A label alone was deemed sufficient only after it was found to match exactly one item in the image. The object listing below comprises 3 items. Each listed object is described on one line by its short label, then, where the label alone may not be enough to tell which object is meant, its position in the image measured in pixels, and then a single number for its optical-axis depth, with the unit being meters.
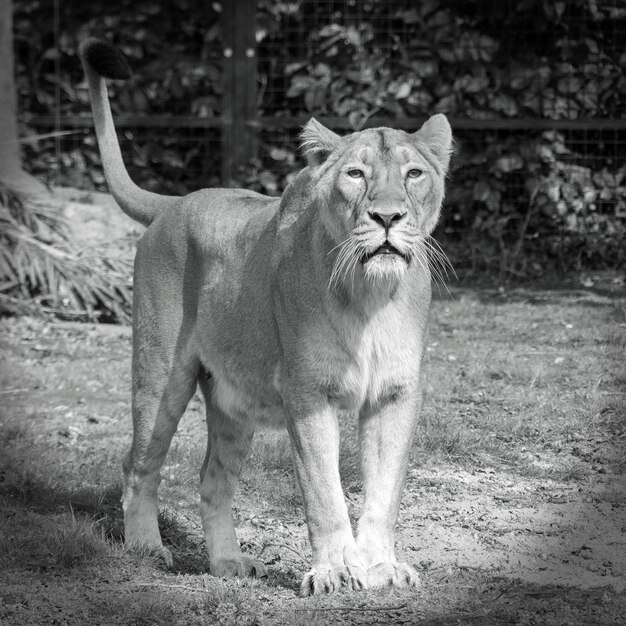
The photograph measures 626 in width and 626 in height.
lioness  7.09
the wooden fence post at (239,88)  19.09
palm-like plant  15.70
